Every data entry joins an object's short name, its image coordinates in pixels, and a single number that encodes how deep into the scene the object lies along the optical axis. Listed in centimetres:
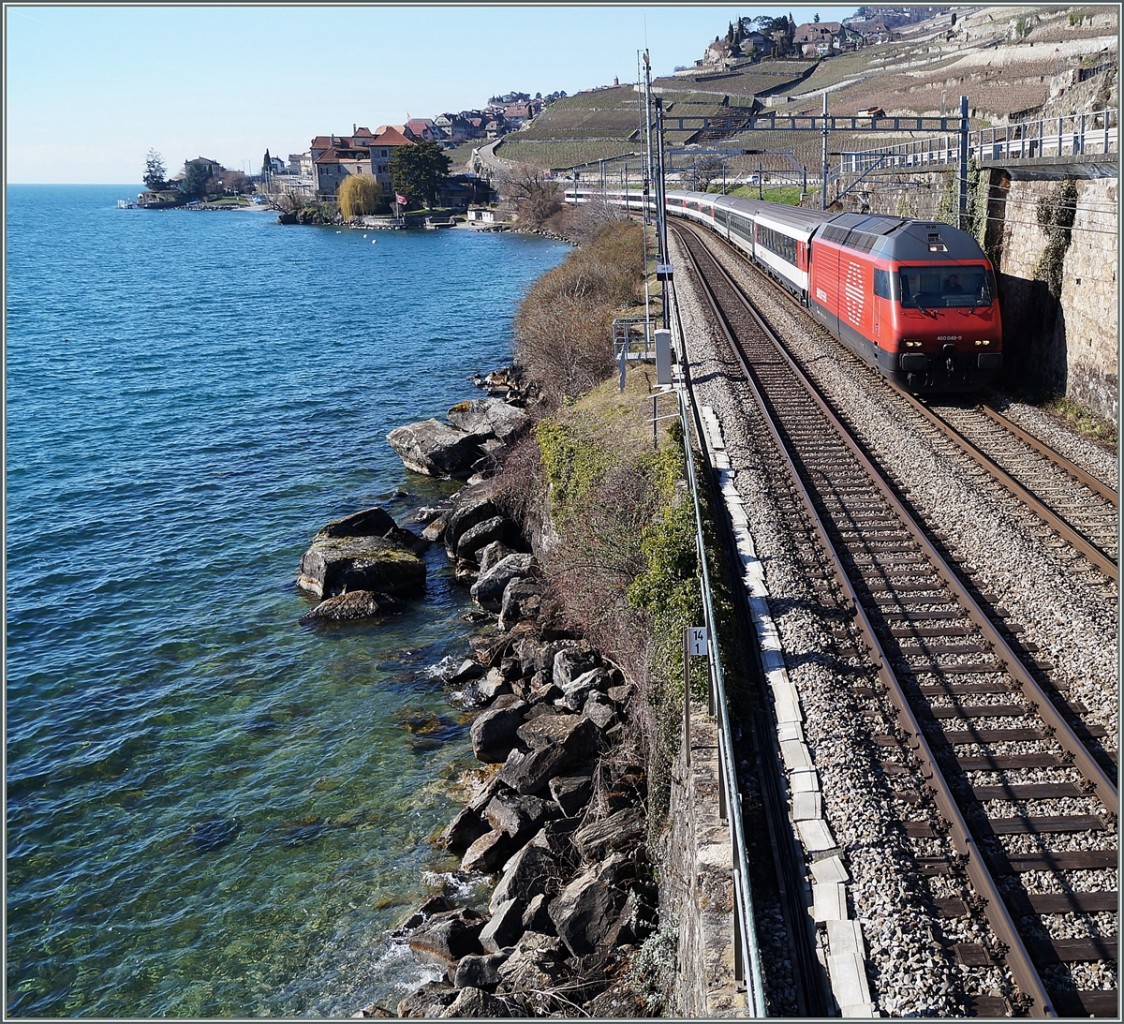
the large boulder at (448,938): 1277
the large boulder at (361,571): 2397
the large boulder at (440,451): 3231
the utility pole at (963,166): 2552
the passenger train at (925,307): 2034
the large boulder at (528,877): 1298
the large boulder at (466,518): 2614
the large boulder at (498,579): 2291
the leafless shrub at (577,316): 3133
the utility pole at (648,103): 2568
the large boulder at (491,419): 3173
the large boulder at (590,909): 1166
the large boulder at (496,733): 1703
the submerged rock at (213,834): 1614
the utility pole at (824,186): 4452
